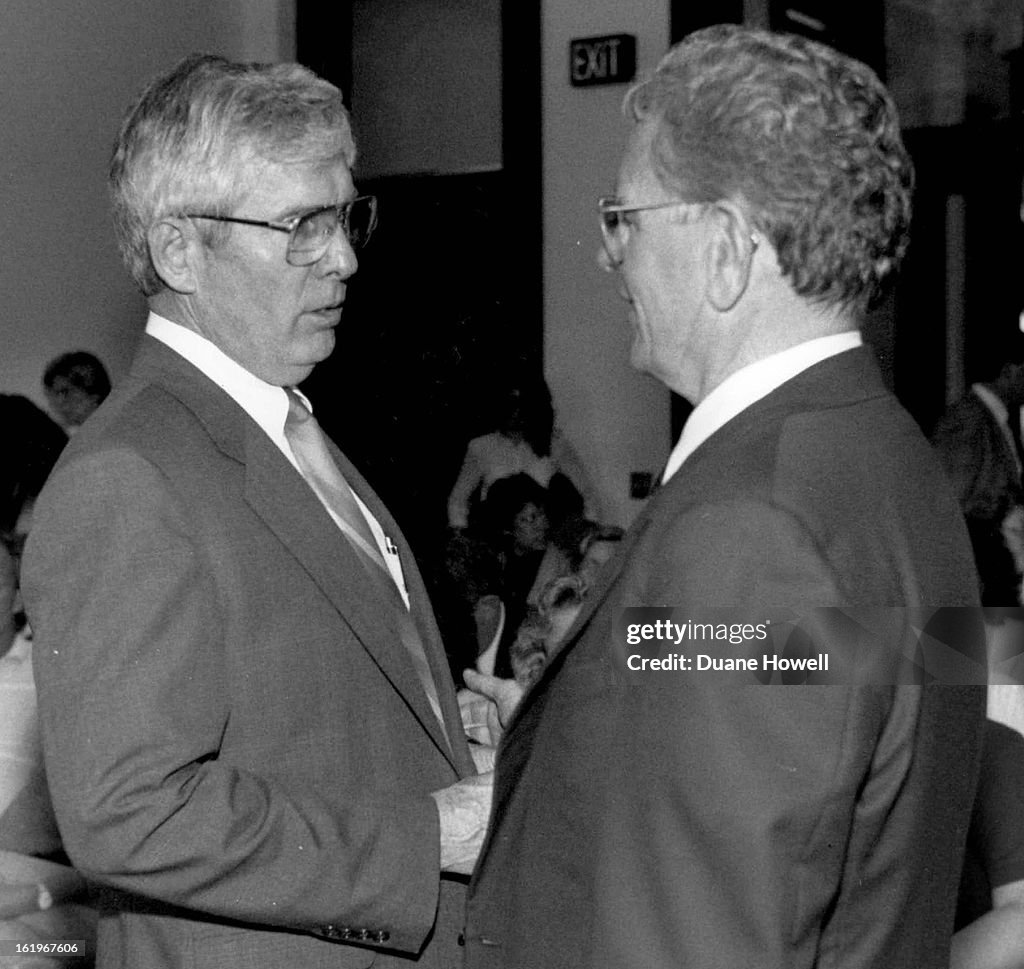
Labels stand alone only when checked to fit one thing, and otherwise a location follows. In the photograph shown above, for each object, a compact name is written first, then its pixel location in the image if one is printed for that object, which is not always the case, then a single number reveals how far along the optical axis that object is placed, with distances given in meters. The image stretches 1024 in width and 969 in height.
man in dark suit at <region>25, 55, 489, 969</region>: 1.61
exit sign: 6.64
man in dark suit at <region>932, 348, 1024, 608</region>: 3.10
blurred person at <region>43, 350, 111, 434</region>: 6.61
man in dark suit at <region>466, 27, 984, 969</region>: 1.24
